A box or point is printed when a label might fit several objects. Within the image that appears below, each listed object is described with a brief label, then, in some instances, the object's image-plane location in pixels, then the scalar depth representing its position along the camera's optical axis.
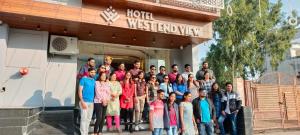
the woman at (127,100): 4.87
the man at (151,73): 5.35
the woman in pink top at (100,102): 4.30
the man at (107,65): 5.05
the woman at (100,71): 4.69
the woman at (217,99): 5.30
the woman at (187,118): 4.41
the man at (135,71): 5.34
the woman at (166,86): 5.07
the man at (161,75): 5.43
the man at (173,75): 5.50
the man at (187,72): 5.82
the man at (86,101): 4.18
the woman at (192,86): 5.38
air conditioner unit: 6.69
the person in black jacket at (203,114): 4.73
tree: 15.63
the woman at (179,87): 5.15
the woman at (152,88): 5.14
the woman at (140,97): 4.96
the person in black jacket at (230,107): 5.26
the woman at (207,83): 5.45
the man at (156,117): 4.23
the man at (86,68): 4.86
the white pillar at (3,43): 5.82
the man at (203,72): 5.76
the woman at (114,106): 4.56
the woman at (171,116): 4.33
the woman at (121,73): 5.24
